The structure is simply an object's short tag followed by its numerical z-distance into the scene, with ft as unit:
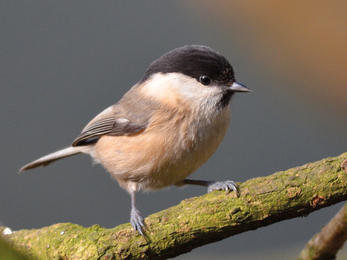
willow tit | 7.28
